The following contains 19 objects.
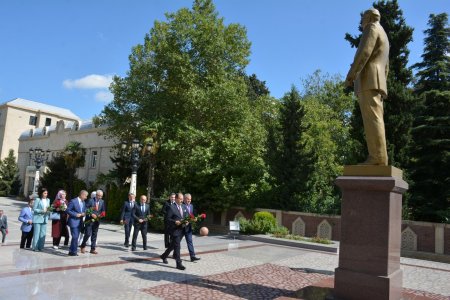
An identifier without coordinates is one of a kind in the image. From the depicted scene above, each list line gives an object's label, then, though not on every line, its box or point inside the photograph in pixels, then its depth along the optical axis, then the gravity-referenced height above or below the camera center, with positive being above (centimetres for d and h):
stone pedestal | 620 -54
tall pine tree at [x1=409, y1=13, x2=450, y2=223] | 1942 +297
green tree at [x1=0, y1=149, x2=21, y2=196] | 5153 +44
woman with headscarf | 1219 -120
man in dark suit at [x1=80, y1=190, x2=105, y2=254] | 1178 -96
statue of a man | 693 +234
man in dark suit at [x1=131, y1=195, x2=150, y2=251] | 1297 -91
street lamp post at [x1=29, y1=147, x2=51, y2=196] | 2780 +179
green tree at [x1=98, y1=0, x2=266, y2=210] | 2252 +527
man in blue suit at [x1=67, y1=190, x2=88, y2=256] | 1116 -92
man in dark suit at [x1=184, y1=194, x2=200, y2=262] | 1091 -109
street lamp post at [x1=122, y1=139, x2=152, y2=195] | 1886 +160
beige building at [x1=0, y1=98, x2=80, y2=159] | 5988 +1010
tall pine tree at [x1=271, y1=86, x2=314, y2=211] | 2159 +174
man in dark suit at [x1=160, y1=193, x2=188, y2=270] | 993 -86
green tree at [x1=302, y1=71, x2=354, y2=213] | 2205 +471
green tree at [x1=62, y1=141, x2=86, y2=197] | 3766 +245
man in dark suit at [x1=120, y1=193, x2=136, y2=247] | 1352 -96
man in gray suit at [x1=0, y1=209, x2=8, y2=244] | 1298 -155
